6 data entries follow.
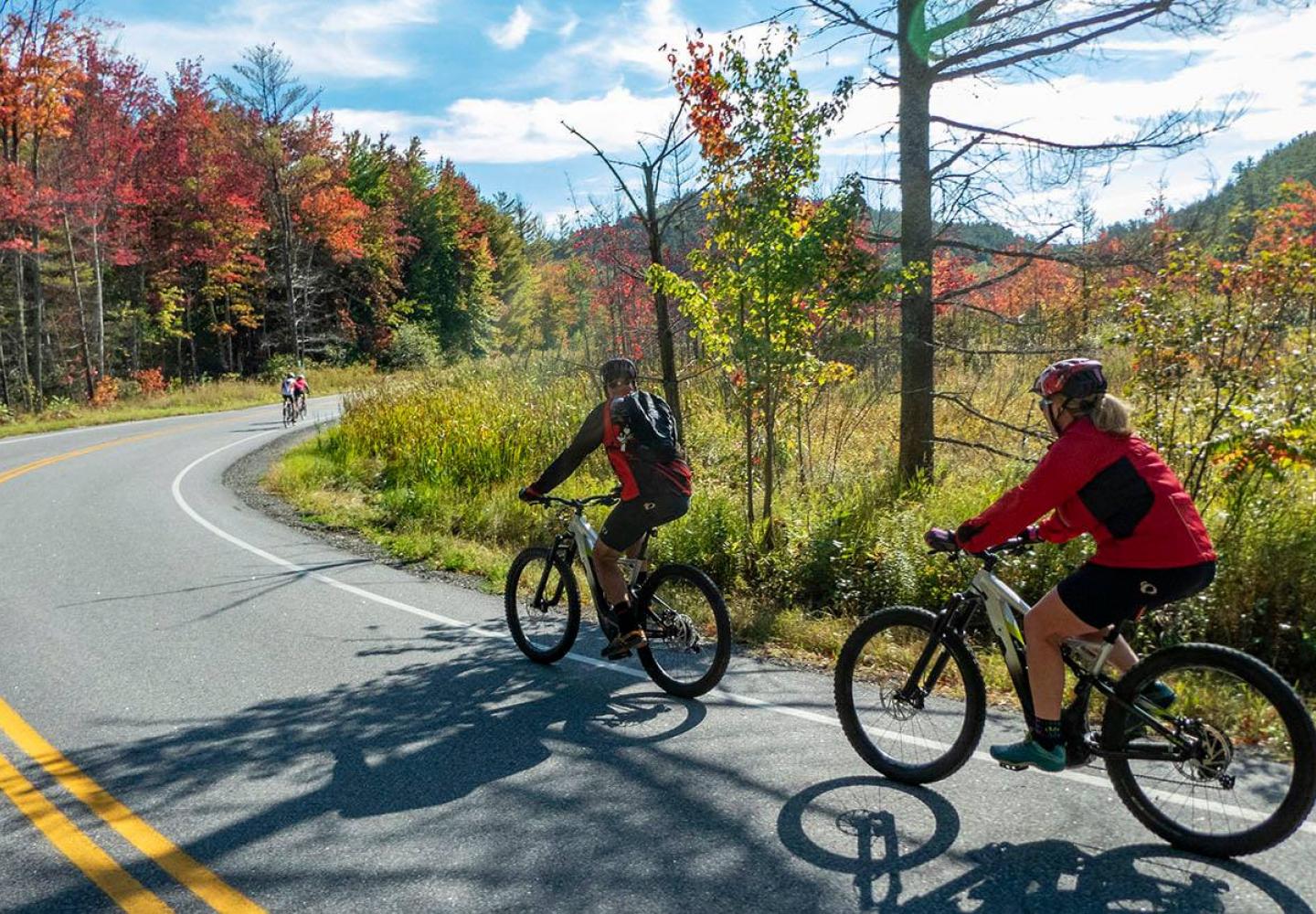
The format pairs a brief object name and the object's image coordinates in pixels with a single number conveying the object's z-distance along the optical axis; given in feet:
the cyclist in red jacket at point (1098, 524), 11.76
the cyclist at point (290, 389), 84.53
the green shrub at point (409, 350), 152.76
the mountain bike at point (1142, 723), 11.42
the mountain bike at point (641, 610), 18.34
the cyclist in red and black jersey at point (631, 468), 18.56
